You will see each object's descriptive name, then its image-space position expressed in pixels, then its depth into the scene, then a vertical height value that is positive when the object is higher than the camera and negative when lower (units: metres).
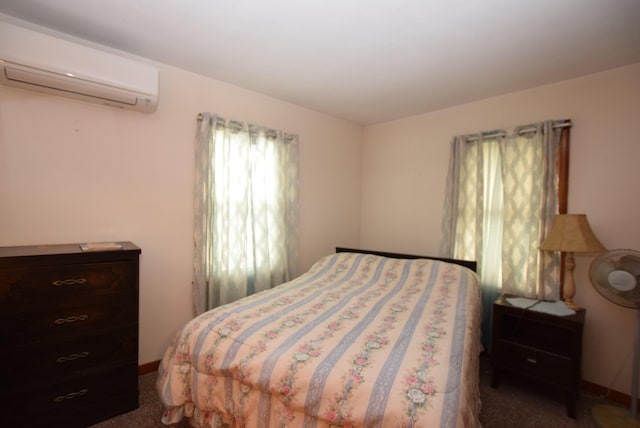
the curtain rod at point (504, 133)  2.24 +0.71
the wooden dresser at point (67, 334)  1.45 -0.72
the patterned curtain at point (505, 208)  2.30 +0.05
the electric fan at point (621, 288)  1.76 -0.46
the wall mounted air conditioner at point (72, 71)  1.52 +0.78
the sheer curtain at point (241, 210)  2.33 -0.02
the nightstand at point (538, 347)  1.84 -0.95
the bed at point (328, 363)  1.05 -0.66
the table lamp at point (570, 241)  1.94 -0.18
